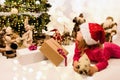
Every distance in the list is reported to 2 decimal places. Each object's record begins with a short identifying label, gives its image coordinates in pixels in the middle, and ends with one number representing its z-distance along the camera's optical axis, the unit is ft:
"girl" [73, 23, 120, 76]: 6.11
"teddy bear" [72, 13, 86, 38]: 9.28
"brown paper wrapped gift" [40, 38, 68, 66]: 7.04
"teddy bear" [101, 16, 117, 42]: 8.34
